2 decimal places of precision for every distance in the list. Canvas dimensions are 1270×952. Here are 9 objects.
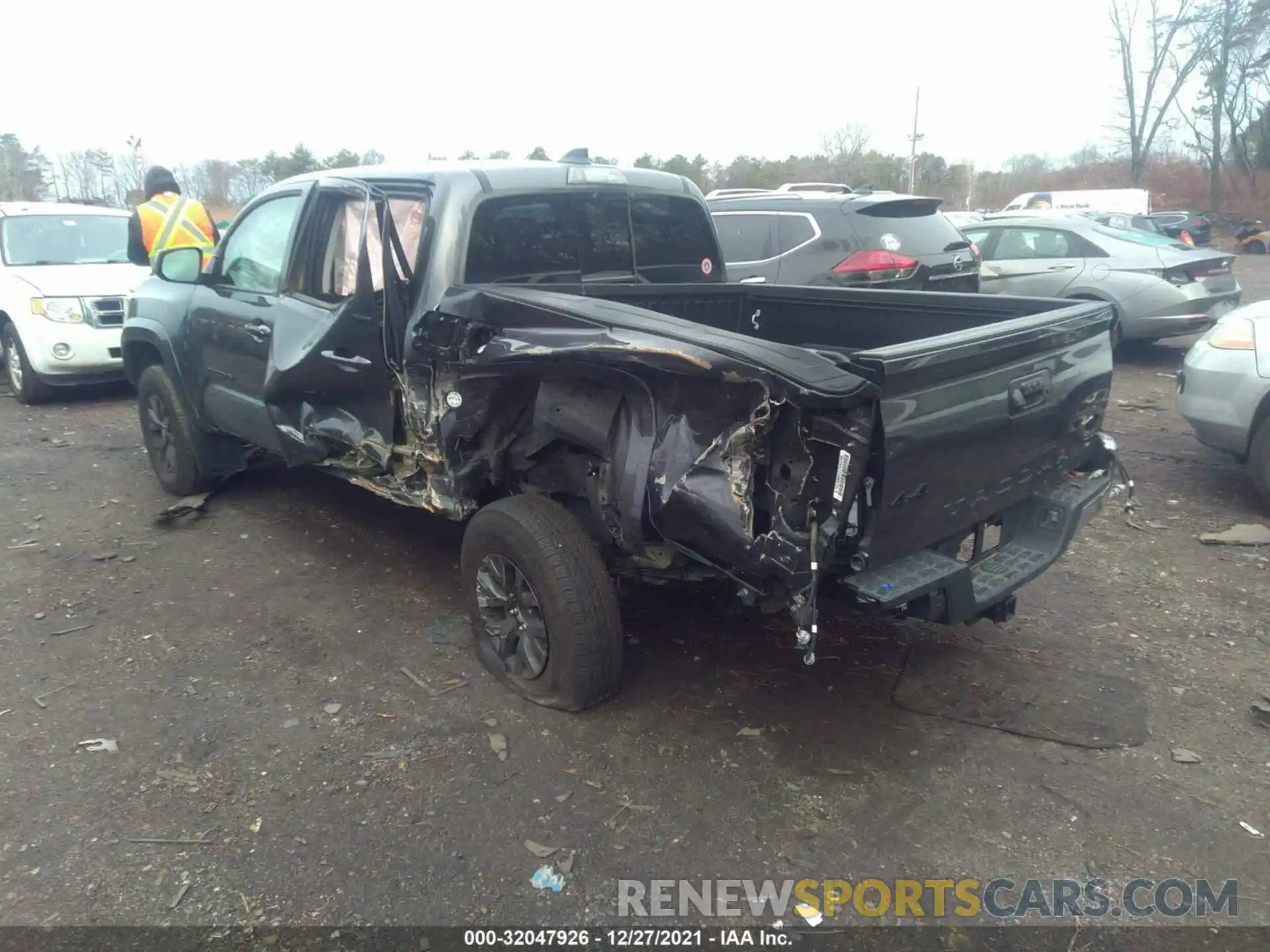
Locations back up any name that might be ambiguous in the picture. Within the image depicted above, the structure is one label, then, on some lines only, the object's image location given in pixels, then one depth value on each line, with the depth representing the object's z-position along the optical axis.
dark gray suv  7.35
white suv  8.18
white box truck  26.89
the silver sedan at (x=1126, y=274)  9.24
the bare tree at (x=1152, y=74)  38.38
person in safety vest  6.90
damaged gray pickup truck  2.71
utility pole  34.44
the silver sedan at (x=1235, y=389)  5.28
